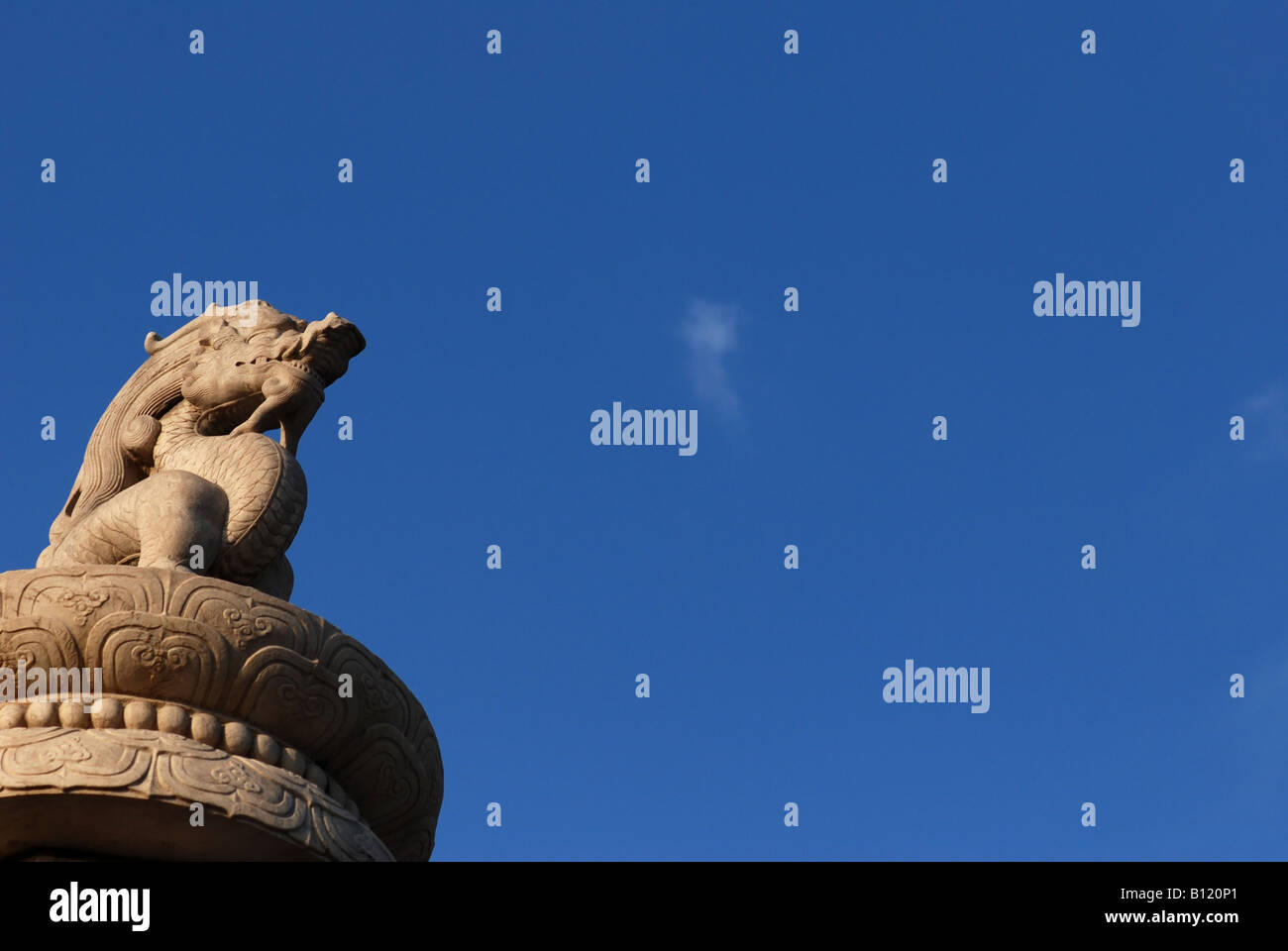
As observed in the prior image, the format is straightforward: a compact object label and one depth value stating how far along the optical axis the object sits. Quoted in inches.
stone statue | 636.7
